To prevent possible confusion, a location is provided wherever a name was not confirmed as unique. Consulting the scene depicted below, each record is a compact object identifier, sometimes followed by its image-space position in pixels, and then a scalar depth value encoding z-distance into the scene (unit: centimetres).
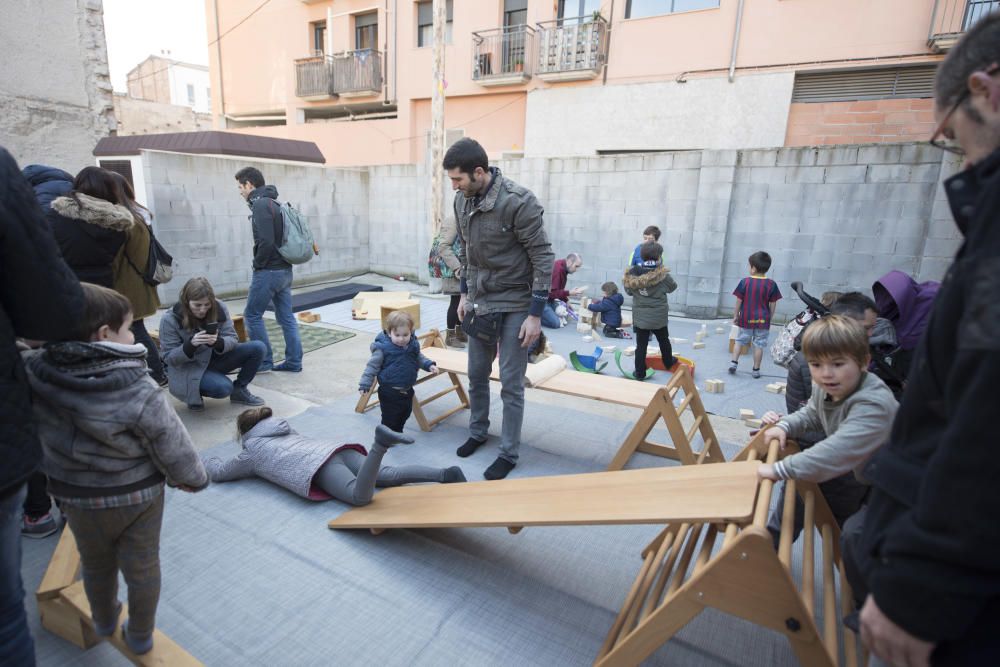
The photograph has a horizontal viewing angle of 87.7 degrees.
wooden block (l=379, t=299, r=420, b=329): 587
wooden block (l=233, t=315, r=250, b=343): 497
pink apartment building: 1018
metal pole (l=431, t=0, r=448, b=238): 886
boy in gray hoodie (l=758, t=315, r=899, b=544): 165
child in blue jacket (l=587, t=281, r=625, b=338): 683
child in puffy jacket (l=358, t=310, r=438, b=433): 348
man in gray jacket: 304
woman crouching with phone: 371
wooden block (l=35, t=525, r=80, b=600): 195
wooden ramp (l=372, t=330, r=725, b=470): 304
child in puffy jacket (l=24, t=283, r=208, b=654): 149
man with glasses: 74
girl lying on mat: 280
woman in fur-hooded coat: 312
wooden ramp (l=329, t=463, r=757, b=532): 166
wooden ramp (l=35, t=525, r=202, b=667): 176
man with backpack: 454
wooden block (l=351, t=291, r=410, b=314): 751
